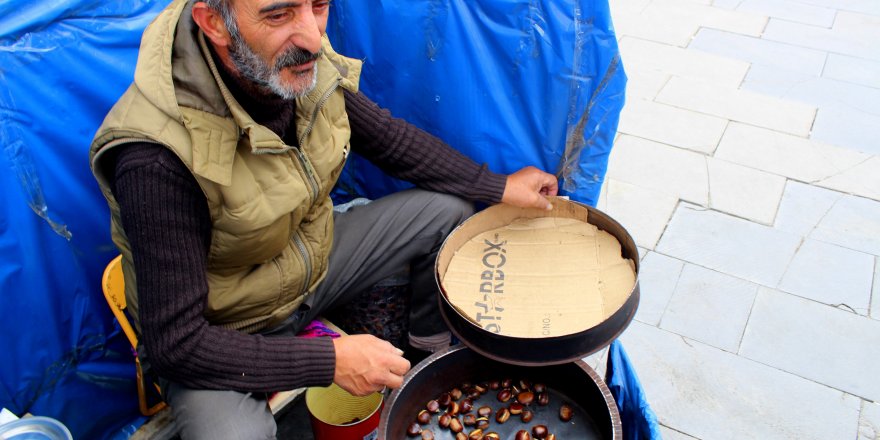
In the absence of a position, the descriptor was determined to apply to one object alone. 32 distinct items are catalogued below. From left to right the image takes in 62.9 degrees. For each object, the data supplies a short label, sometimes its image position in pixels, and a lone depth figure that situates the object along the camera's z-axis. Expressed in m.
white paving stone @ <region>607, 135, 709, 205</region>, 3.82
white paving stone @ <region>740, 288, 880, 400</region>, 2.83
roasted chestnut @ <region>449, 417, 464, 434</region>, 2.16
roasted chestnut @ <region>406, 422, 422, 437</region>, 2.16
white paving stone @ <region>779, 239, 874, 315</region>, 3.17
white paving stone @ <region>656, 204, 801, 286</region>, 3.31
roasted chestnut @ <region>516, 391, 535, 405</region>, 2.23
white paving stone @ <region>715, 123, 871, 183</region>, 3.94
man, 1.71
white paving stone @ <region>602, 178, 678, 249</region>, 3.55
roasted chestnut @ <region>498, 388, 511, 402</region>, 2.25
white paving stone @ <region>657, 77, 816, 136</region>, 4.31
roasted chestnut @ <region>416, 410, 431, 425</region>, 2.19
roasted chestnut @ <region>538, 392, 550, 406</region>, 2.23
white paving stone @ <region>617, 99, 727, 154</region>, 4.17
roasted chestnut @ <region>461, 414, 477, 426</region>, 2.19
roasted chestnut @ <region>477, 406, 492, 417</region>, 2.21
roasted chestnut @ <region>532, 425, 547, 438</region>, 2.12
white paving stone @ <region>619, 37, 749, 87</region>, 4.77
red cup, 2.31
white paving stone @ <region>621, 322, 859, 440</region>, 2.64
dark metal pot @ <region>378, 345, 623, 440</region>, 2.07
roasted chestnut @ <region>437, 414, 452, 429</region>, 2.18
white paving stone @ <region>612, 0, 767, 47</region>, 5.28
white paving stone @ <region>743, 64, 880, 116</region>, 4.52
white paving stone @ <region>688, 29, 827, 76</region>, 4.92
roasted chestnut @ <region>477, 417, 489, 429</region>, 2.17
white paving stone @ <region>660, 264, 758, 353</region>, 3.01
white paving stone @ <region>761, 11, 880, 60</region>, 5.10
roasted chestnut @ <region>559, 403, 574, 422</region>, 2.19
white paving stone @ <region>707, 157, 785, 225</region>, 3.64
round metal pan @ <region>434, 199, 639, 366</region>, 1.95
